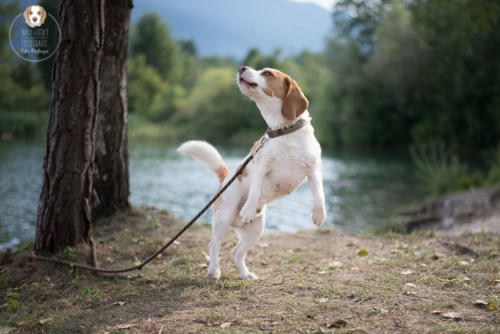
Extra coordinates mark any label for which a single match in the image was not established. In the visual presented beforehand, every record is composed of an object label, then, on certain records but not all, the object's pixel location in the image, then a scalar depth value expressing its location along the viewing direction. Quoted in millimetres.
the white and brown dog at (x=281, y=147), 3357
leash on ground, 3614
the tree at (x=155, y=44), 61688
